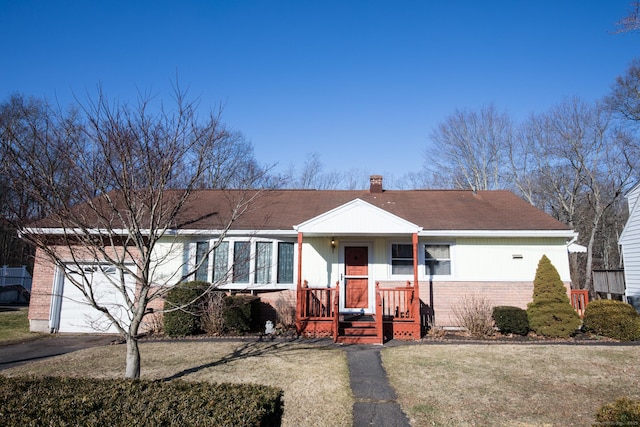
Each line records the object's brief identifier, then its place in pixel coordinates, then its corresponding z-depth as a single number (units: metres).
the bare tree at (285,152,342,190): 32.15
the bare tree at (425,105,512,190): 28.92
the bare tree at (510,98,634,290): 25.14
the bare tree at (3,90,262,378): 5.81
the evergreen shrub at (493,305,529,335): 10.83
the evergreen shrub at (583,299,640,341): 10.18
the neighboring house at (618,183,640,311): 14.78
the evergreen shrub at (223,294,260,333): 10.90
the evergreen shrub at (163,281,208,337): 10.64
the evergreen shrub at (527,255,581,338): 10.55
